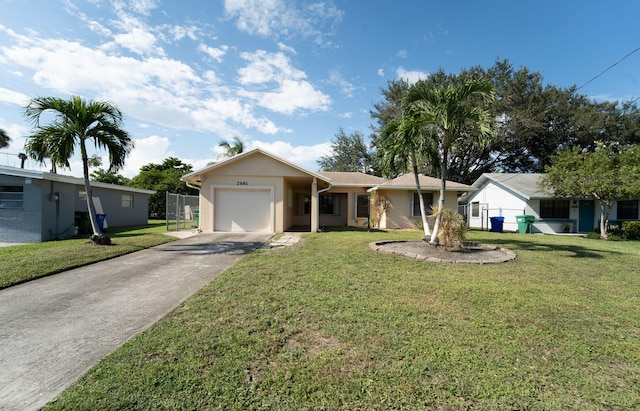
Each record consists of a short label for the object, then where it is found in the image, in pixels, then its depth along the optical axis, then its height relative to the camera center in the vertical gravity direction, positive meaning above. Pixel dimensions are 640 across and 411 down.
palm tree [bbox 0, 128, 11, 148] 23.98 +5.81
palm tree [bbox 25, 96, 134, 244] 8.59 +2.42
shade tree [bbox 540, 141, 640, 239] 12.90 +1.92
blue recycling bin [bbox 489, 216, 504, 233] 17.28 -0.65
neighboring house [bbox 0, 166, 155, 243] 11.09 -0.01
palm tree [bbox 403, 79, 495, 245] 7.98 +3.03
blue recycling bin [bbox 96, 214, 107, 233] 13.23 -0.56
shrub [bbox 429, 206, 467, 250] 8.92 -0.55
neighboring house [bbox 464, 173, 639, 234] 17.22 +0.37
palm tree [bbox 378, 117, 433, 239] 8.64 +2.18
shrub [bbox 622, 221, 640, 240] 14.30 -0.79
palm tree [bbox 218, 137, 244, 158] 25.44 +5.66
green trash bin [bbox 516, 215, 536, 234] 16.53 -0.50
